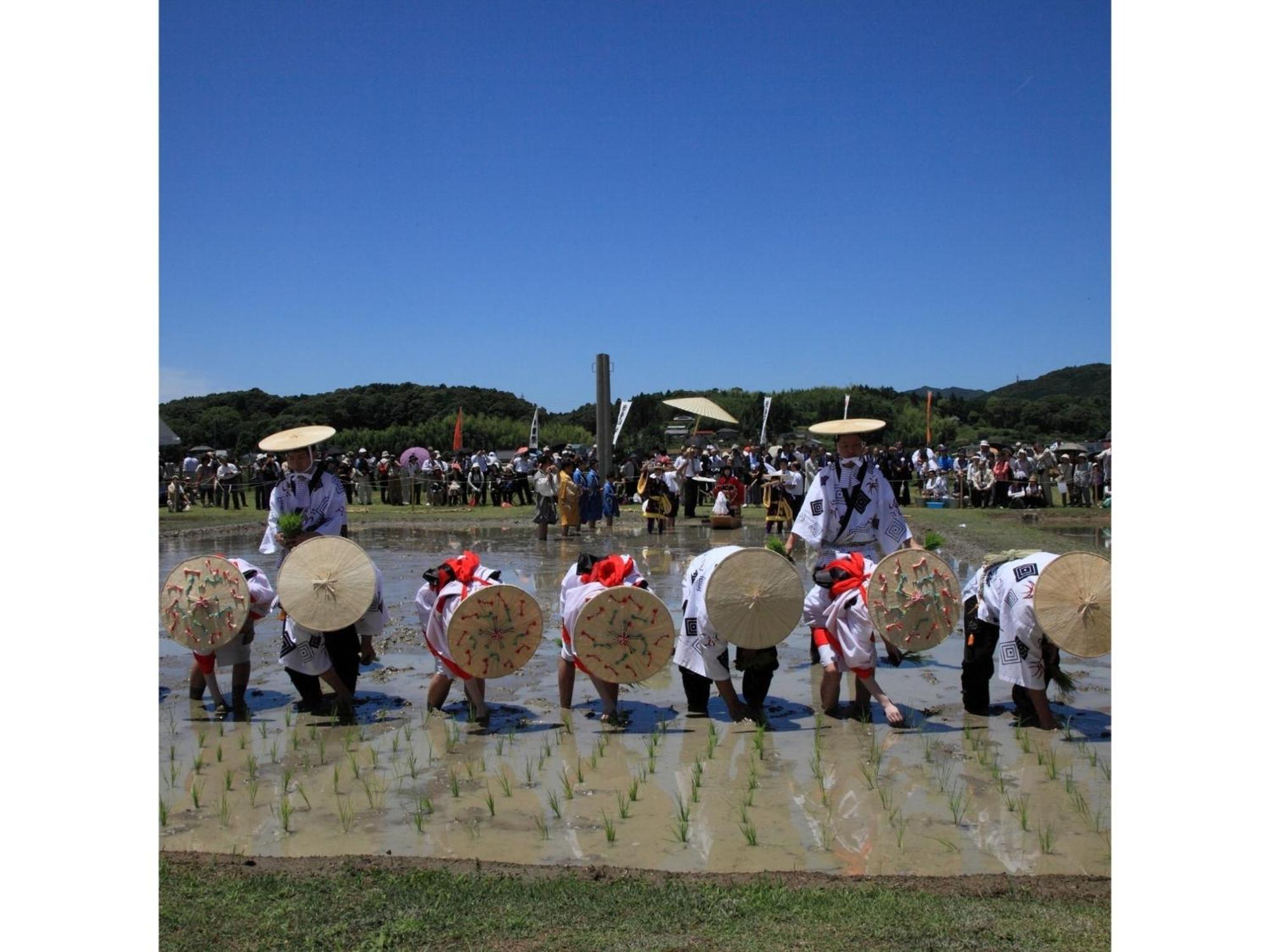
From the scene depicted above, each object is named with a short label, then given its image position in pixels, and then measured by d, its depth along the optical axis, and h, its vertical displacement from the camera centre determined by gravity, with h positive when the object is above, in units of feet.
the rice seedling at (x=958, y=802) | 17.19 -5.23
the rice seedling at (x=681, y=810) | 17.04 -5.19
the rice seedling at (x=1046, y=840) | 15.65 -5.22
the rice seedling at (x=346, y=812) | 16.98 -5.18
